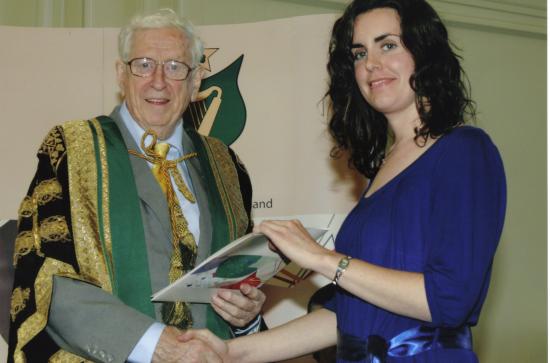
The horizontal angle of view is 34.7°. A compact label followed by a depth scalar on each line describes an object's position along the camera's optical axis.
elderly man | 2.30
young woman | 1.89
